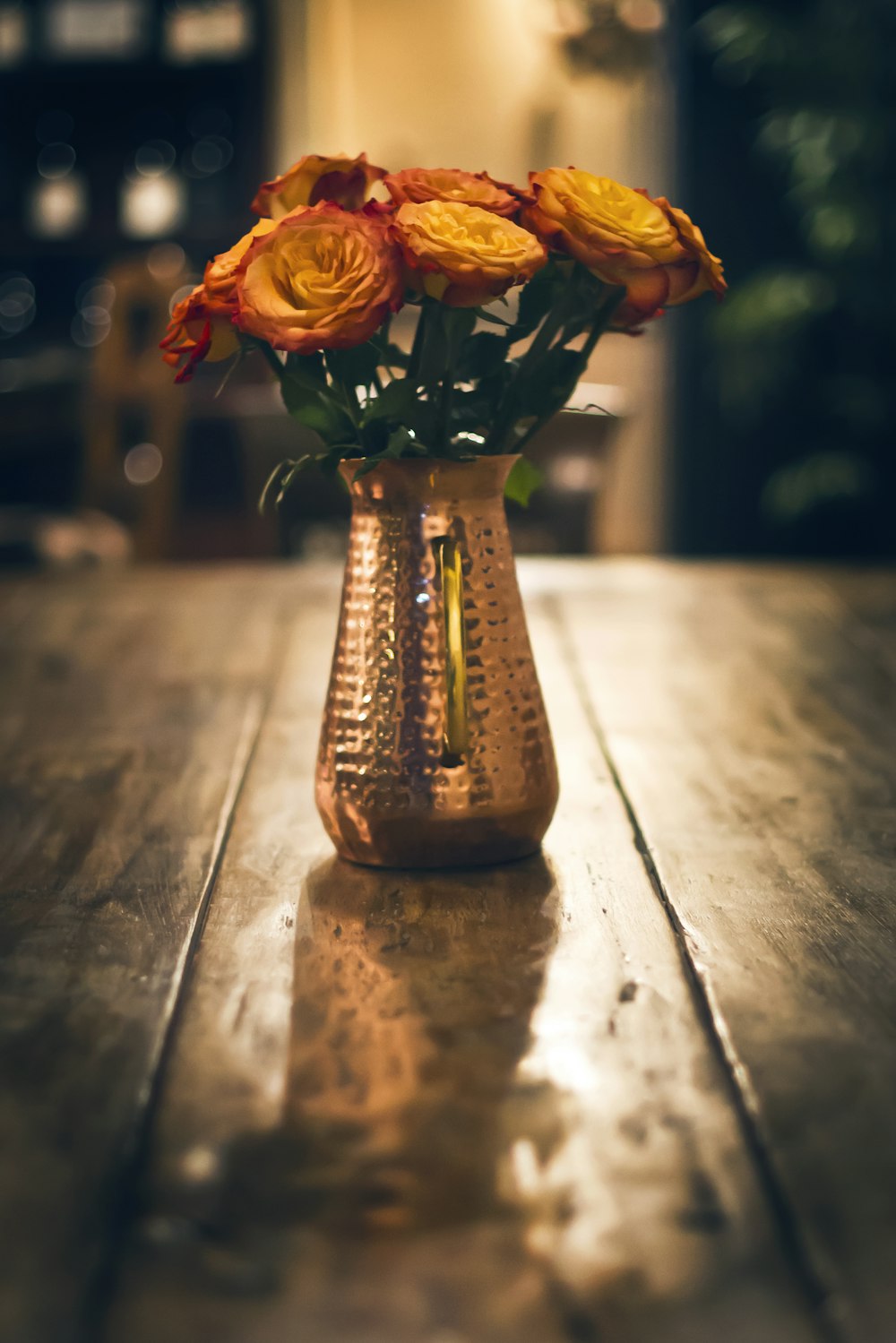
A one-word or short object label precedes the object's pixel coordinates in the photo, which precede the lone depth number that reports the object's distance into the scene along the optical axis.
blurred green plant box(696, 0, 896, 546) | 3.47
